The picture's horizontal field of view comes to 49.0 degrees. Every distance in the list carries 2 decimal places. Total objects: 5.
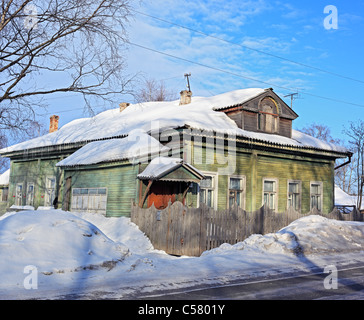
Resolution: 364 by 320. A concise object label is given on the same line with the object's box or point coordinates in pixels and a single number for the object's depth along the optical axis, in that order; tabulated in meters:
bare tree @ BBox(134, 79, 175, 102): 49.22
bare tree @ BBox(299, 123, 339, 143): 57.66
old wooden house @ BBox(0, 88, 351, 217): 17.89
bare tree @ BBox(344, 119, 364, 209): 40.12
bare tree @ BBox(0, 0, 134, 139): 12.77
